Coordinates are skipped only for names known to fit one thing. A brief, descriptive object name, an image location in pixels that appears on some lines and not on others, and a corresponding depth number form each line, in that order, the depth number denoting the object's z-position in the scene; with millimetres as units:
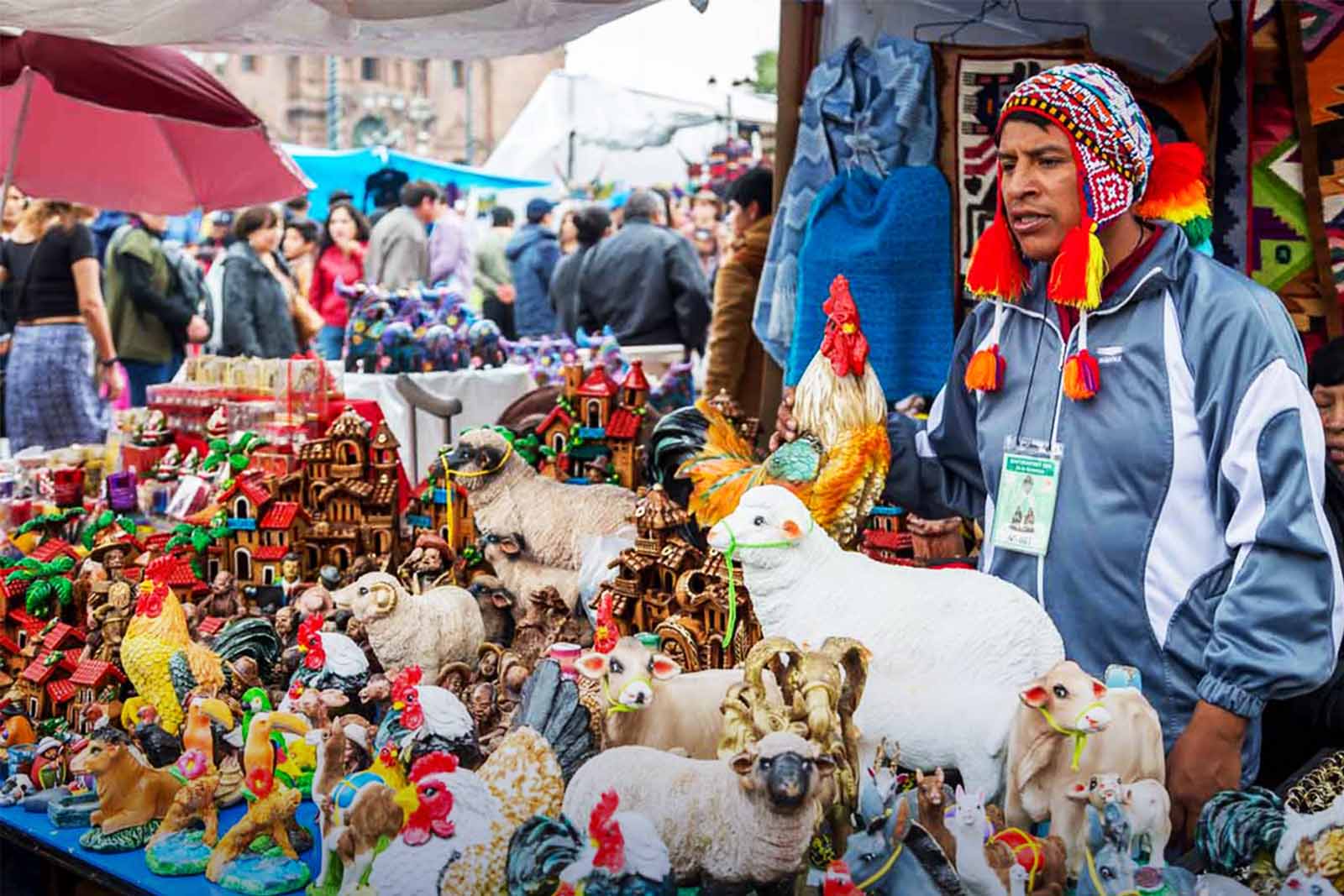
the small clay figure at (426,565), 3252
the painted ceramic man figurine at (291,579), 3410
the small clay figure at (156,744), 2887
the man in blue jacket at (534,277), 9156
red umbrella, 5062
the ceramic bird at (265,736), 2588
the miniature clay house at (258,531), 3525
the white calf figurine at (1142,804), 1902
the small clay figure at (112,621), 3197
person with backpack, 7023
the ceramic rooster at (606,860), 1995
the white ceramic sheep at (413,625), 2936
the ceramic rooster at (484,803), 2137
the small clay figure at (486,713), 2611
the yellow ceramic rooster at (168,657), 3004
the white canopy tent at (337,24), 3246
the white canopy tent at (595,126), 11859
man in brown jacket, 5137
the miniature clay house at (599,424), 3525
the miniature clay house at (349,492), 3525
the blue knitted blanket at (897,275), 4133
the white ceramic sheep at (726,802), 1914
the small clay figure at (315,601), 3105
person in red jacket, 8672
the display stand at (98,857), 2523
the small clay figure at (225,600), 3412
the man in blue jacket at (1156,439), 2002
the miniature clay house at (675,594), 2535
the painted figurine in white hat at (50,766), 3039
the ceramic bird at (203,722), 2828
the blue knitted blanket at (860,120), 4125
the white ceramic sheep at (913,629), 2086
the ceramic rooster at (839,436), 2633
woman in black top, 6352
